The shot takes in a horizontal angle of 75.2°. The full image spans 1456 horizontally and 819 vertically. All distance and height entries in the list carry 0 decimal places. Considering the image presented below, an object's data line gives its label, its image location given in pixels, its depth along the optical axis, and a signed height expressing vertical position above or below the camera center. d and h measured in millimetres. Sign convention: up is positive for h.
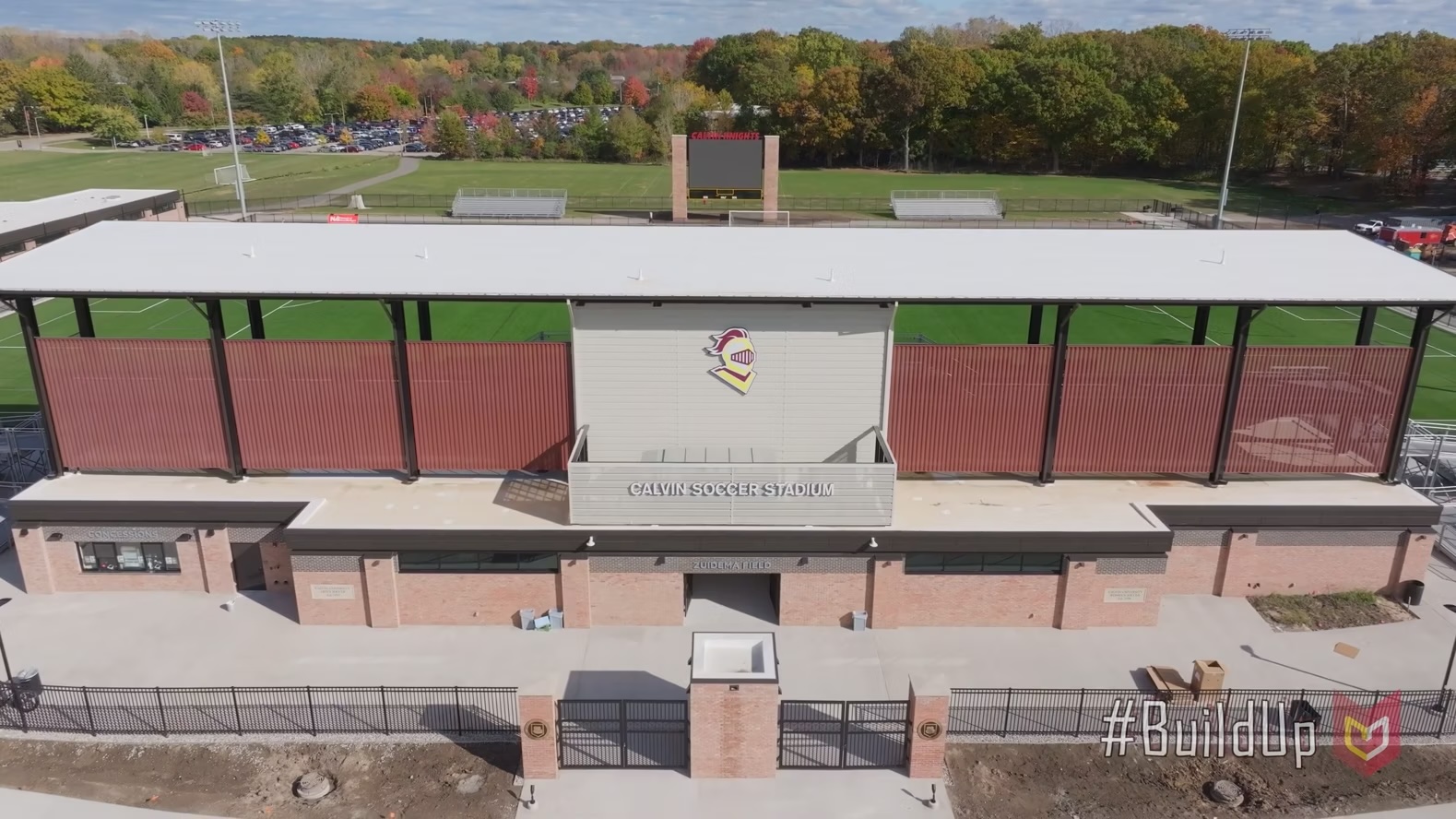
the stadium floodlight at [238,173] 56431 -4032
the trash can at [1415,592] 22844 -10912
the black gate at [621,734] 17703 -11486
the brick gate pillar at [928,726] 16734 -10423
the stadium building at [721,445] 21328 -7819
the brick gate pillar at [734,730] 16828 -10640
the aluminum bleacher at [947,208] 83625 -8052
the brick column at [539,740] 16672 -10708
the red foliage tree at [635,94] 175000 +2850
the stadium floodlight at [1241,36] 54103 +4494
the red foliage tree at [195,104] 166625 +98
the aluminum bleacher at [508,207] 81000 -8180
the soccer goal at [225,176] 89625 -6573
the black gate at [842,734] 17719 -11494
